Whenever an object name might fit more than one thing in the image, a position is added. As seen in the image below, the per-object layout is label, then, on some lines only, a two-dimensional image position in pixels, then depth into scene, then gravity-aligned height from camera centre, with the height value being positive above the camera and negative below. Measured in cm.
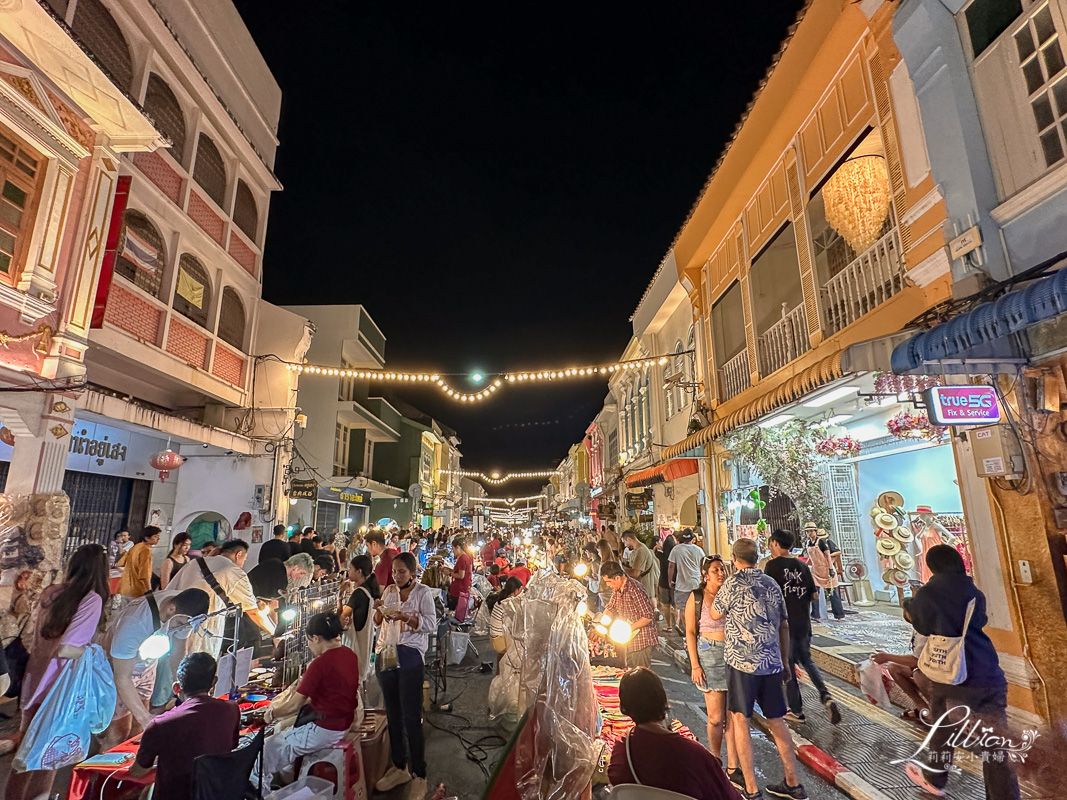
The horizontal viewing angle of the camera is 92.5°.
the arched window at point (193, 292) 1149 +528
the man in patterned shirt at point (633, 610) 582 -99
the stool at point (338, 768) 367 -173
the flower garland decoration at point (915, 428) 621 +116
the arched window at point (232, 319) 1305 +525
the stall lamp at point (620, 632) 517 -109
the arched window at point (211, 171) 1214 +846
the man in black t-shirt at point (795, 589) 593 -77
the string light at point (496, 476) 4411 +453
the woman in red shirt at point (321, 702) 376 -131
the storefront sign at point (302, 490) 1466 +95
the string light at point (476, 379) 1210 +349
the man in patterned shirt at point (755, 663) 411 -115
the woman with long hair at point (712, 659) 466 -125
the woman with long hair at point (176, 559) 732 -50
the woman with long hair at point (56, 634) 389 -85
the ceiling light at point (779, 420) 914 +180
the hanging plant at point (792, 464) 891 +99
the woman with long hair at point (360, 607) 535 -86
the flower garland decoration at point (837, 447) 826 +118
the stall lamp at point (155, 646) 445 -103
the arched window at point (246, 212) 1370 +839
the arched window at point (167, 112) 1030 +843
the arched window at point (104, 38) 849 +830
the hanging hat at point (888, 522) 965 -2
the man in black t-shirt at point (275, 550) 928 -46
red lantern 967 +119
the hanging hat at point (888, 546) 952 -46
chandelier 782 +488
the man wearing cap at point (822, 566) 915 -78
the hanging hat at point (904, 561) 934 -72
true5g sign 454 +100
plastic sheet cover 360 -134
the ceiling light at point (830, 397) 735 +183
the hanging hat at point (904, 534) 949 -24
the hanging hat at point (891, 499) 993 +41
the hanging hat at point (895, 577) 923 -100
